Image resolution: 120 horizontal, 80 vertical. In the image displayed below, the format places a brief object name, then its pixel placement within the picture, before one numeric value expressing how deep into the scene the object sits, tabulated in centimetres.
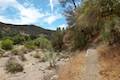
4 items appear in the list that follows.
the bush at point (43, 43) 1285
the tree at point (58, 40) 1362
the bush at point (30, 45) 1509
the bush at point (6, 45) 1464
